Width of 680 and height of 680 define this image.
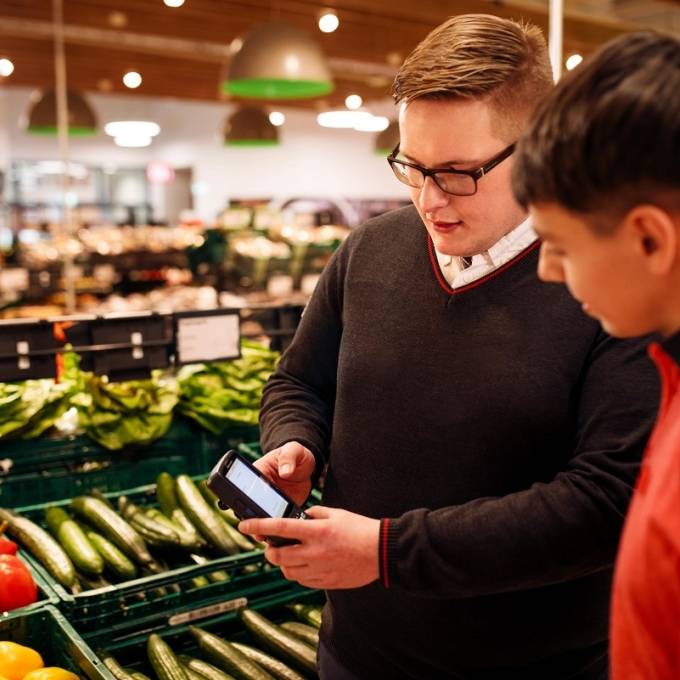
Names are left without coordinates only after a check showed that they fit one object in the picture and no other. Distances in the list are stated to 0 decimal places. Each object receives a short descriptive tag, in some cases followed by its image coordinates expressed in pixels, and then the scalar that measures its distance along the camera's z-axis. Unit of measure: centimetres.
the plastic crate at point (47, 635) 192
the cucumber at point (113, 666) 202
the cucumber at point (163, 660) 204
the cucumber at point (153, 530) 240
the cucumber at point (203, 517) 243
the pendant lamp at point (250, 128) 833
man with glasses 125
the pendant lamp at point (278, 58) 385
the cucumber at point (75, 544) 230
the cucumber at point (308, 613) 234
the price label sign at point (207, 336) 280
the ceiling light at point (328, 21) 620
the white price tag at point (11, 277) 711
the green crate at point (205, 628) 215
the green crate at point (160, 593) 207
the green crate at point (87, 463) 267
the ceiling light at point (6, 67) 814
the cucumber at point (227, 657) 207
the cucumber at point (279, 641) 212
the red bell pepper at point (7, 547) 221
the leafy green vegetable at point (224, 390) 294
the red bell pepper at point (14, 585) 204
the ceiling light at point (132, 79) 902
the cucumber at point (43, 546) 226
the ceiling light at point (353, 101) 1049
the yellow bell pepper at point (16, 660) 187
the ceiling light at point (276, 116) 1252
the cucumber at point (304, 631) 222
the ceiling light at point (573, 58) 662
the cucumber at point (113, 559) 231
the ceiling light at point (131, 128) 1052
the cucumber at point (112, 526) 237
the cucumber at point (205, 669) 205
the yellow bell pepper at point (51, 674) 181
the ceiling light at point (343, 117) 818
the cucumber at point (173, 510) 244
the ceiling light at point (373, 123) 898
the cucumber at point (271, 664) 207
